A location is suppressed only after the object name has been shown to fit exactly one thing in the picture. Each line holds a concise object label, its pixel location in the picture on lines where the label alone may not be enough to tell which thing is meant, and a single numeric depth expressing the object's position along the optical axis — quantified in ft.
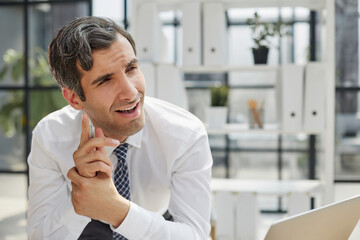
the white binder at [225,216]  8.74
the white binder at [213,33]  8.88
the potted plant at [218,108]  9.09
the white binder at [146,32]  8.96
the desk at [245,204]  8.55
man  3.41
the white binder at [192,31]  8.93
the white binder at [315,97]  8.59
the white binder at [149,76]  8.80
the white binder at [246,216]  8.68
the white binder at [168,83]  8.82
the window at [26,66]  12.75
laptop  2.69
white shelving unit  8.55
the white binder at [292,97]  8.66
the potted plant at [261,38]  9.14
